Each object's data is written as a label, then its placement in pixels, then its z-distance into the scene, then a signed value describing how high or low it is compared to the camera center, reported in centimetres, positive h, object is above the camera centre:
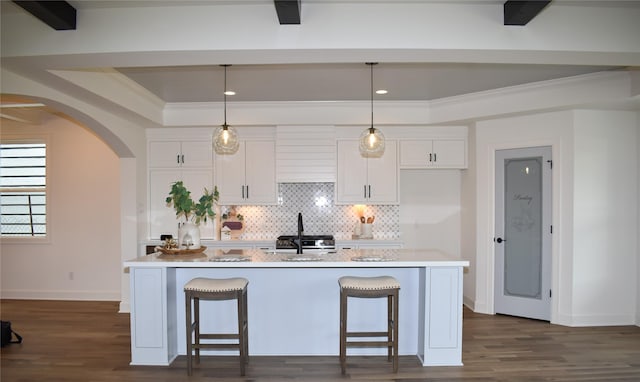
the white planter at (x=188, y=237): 385 -52
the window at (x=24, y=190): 606 -10
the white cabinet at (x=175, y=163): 567 +29
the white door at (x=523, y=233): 479 -64
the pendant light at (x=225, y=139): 401 +44
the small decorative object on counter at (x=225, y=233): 578 -74
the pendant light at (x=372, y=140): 397 +42
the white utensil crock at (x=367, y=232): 569 -71
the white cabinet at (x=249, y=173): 566 +14
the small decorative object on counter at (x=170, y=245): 383 -60
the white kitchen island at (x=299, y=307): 370 -116
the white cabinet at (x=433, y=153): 558 +40
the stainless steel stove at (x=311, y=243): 541 -83
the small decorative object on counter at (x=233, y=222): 572 -57
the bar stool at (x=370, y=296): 324 -93
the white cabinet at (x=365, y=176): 563 +9
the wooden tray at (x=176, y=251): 375 -64
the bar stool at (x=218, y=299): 323 -99
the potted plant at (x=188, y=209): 372 -25
